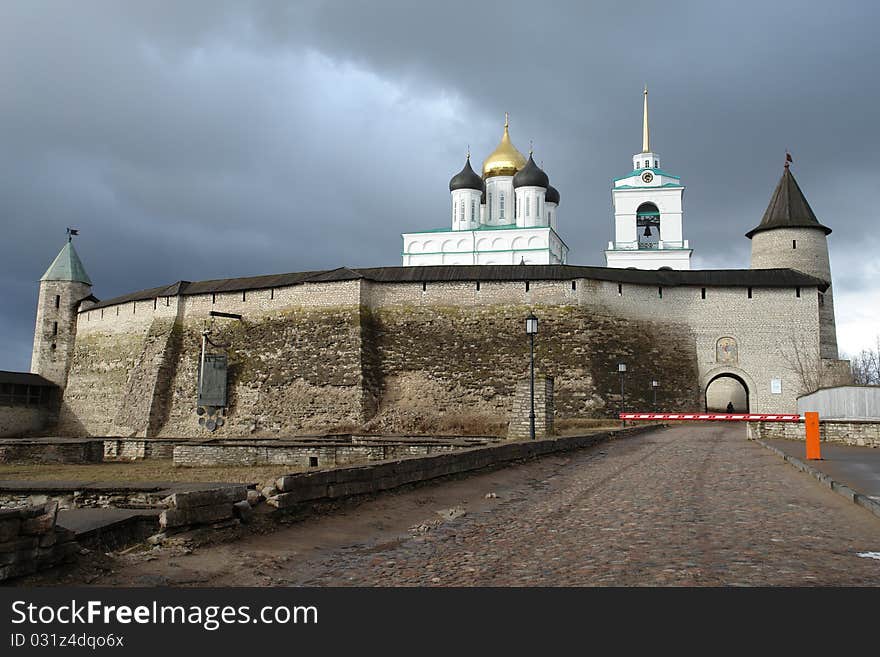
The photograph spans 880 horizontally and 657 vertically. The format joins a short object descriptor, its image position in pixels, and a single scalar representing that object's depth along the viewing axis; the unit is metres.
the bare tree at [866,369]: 55.48
